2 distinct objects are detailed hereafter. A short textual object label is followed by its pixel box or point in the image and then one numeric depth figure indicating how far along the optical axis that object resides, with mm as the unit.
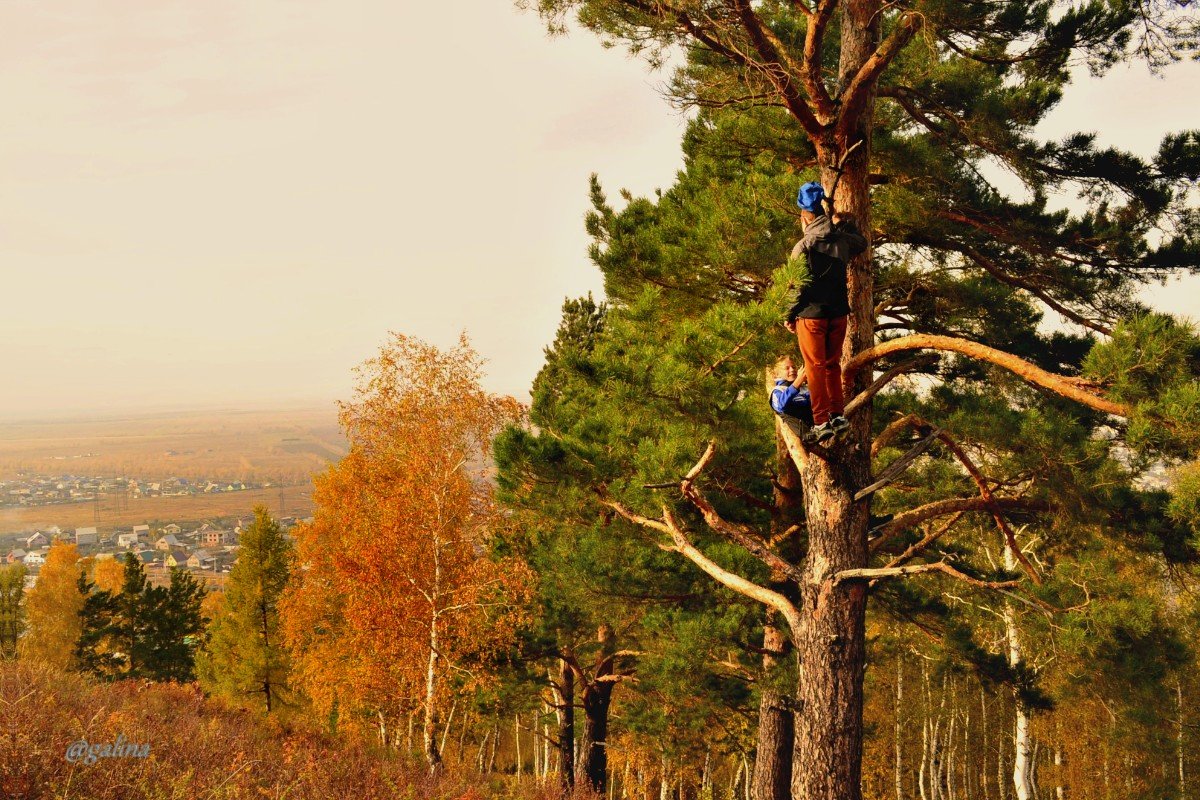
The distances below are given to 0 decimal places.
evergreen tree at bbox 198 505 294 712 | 23859
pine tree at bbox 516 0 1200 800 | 5461
